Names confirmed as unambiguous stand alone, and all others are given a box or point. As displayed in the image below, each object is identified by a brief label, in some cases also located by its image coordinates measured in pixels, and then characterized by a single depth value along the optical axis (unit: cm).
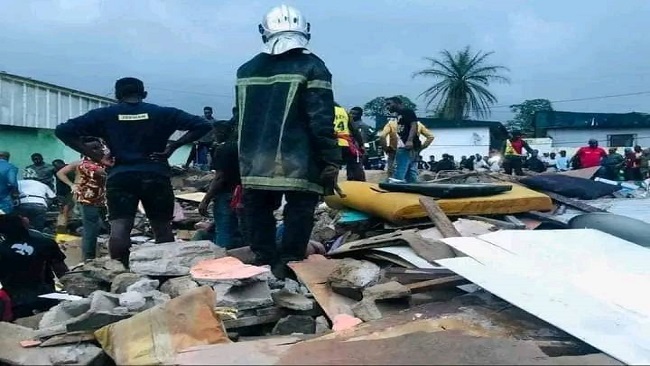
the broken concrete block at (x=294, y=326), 358
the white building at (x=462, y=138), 3653
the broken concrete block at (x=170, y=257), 434
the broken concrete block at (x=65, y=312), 366
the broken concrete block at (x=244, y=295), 366
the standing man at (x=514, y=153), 1306
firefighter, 457
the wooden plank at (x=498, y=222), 529
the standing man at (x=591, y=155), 1456
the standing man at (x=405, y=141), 970
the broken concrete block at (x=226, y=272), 380
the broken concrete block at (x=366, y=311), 352
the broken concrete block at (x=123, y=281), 408
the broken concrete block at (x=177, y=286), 397
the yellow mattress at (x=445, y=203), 530
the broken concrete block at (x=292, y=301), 373
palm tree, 4528
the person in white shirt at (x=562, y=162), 2079
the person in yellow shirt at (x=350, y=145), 809
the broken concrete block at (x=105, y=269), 448
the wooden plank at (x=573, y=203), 605
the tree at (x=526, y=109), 5244
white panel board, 296
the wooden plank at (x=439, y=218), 489
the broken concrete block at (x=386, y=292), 364
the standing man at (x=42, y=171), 1360
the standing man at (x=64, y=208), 1101
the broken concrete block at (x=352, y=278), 394
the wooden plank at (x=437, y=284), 378
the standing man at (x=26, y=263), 463
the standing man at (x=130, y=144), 512
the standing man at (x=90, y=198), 781
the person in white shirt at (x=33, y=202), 977
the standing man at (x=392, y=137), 997
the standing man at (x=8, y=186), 924
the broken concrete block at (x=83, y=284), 444
